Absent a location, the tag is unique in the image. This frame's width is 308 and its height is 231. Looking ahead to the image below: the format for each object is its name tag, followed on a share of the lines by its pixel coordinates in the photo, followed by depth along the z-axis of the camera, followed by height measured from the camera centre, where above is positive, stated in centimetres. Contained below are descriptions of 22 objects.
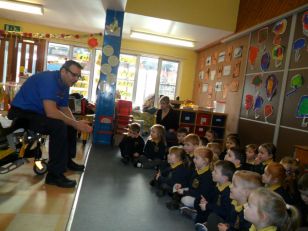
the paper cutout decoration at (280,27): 453 +128
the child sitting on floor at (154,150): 411 -86
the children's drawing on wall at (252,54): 536 +92
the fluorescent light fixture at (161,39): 718 +136
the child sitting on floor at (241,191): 201 -63
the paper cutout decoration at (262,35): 507 +125
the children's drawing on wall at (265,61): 491 +76
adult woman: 506 -44
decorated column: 560 +14
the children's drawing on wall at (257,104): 499 -2
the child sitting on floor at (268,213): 156 -60
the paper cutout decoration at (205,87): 766 +27
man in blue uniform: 286 -37
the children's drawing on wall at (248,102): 532 +0
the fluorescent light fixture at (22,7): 602 +149
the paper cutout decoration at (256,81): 512 +40
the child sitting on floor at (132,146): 438 -88
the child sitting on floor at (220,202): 222 -82
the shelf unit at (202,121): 598 -53
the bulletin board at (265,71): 454 +57
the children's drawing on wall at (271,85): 461 +32
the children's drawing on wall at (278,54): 455 +84
